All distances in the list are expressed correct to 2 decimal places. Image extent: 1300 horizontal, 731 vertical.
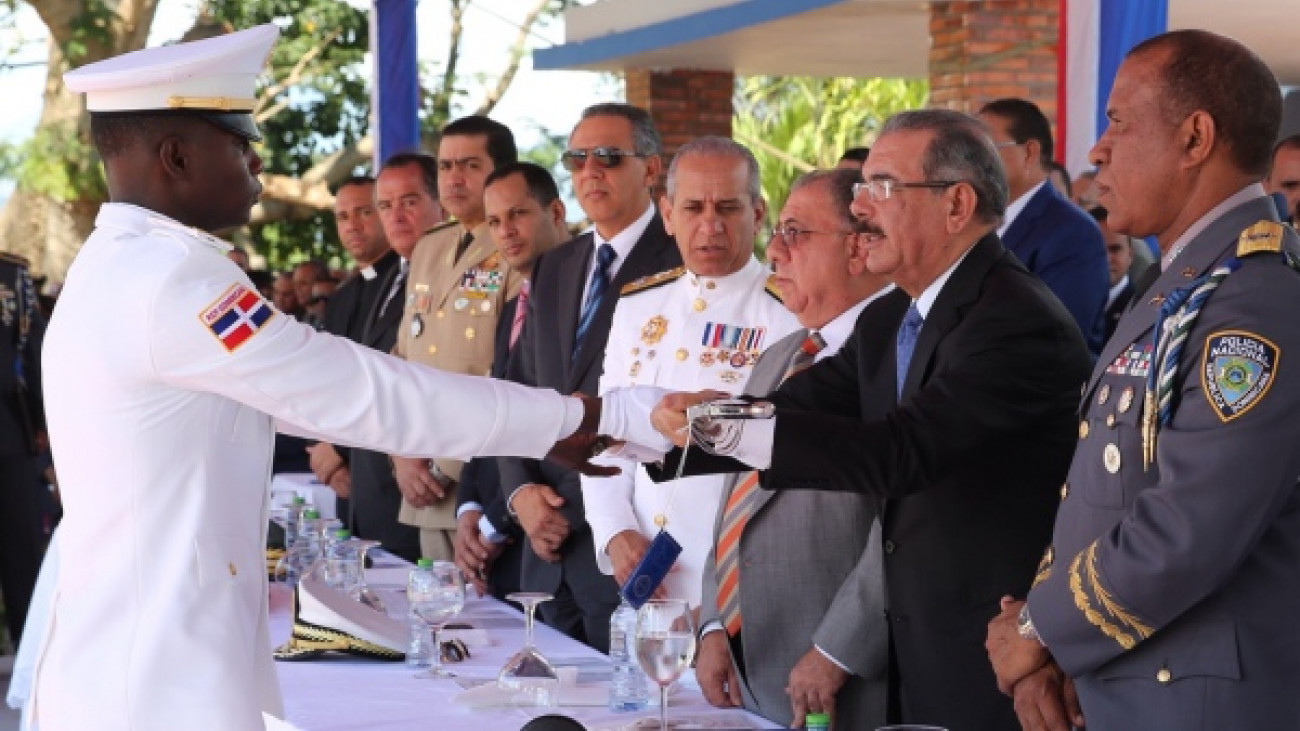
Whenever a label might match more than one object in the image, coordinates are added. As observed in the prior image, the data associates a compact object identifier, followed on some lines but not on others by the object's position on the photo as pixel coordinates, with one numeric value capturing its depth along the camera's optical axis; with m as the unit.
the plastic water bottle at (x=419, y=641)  3.67
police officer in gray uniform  2.48
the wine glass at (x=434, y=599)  3.64
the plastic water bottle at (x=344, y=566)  4.06
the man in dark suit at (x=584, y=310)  4.91
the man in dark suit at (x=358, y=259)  7.38
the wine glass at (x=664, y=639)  2.82
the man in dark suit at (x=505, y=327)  5.43
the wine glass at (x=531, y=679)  3.23
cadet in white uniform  2.50
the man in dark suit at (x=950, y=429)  3.12
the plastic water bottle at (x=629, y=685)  3.22
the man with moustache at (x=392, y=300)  6.54
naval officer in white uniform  4.36
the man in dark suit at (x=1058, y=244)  4.96
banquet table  3.16
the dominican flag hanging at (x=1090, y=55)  5.33
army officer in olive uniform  6.03
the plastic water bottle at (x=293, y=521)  5.12
